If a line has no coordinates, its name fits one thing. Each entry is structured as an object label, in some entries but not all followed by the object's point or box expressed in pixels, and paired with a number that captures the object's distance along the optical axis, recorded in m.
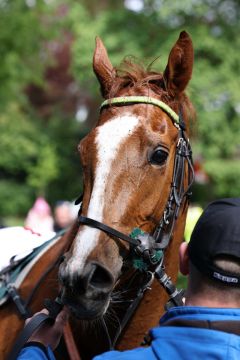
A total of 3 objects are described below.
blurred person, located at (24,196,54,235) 18.07
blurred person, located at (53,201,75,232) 21.22
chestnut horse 5.76
